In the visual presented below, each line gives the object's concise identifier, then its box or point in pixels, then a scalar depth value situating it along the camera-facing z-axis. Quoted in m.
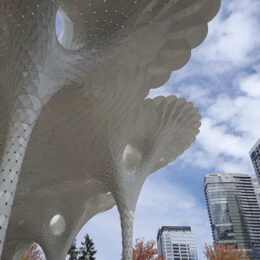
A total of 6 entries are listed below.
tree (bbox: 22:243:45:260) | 33.03
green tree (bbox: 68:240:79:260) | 32.16
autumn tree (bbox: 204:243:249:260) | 24.71
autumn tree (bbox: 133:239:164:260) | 28.09
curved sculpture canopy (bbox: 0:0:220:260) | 6.78
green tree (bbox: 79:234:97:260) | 31.88
